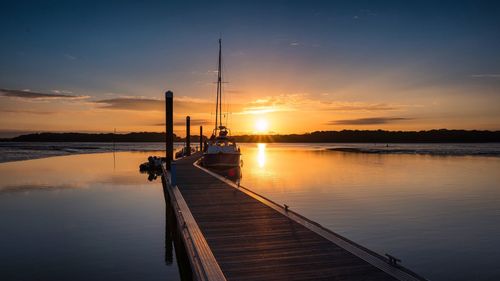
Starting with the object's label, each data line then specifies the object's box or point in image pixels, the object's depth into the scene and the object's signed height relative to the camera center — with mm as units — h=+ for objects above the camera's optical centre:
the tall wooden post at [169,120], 18230 +985
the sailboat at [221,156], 29531 -1438
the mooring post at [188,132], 42125 +853
